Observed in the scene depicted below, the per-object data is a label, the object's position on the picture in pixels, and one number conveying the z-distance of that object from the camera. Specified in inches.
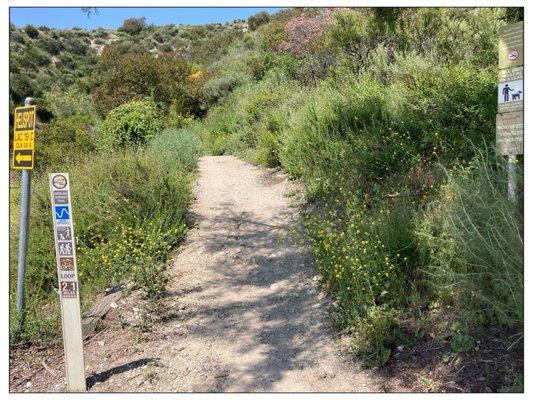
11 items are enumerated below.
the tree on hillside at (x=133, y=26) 1678.2
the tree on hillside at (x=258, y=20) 1282.0
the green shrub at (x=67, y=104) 943.2
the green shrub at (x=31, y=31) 1498.5
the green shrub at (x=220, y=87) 800.9
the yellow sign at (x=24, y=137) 163.9
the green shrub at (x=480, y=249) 131.0
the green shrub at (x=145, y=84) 768.3
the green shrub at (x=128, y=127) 506.0
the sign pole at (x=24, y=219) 168.9
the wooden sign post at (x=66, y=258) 145.4
